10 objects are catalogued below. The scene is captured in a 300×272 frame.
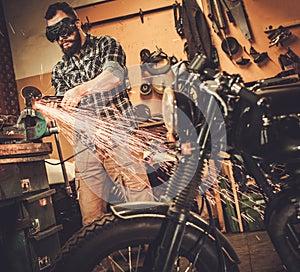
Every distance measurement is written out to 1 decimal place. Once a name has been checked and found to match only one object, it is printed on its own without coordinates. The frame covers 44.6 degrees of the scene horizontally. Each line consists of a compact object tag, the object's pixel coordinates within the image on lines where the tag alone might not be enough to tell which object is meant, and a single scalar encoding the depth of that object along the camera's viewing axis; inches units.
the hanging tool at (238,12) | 173.8
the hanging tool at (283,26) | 169.3
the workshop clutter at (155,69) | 179.5
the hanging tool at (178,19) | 177.6
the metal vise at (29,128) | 97.0
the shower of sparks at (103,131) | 107.9
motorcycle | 54.8
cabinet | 86.1
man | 108.0
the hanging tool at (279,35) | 168.2
